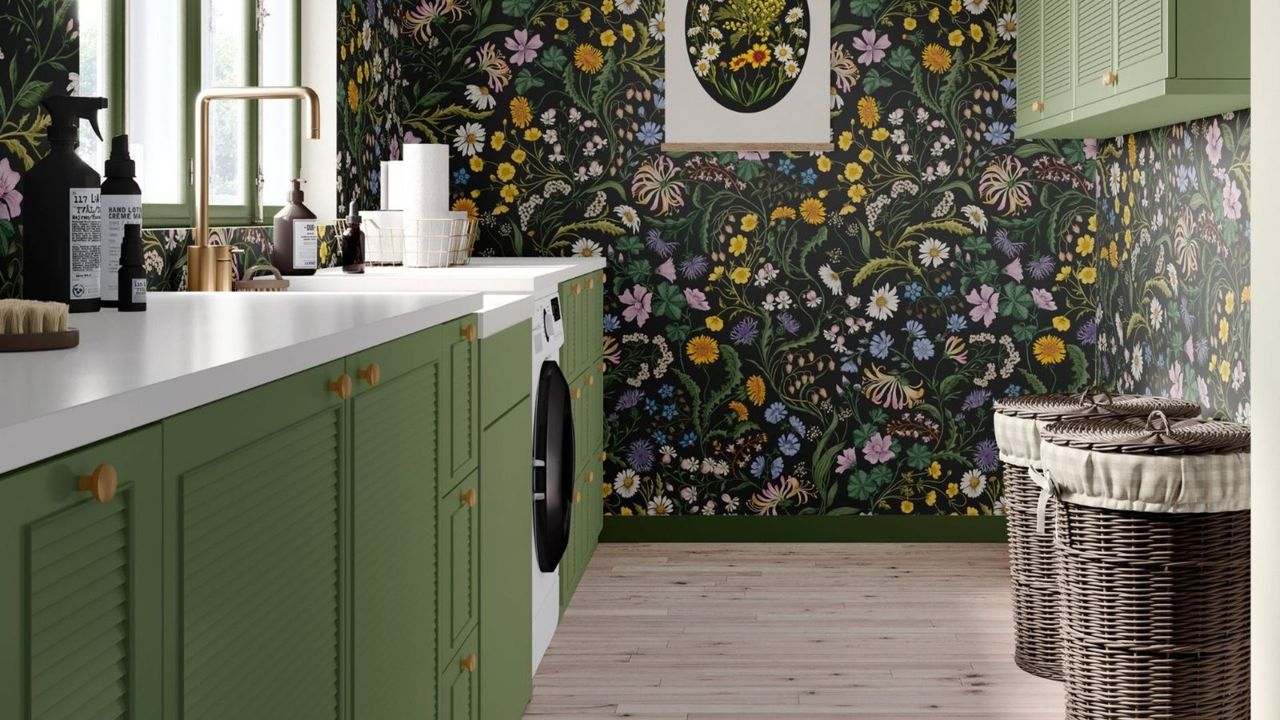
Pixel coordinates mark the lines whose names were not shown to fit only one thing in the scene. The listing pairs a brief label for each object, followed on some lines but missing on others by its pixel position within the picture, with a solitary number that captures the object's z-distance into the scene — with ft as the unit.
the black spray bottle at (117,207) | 6.81
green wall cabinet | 9.76
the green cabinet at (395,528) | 5.68
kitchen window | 8.71
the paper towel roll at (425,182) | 12.74
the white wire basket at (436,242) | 12.61
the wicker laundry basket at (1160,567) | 8.74
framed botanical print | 14.90
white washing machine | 10.57
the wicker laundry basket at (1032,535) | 10.74
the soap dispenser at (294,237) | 10.79
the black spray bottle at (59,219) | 6.53
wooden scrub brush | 4.69
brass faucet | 8.72
